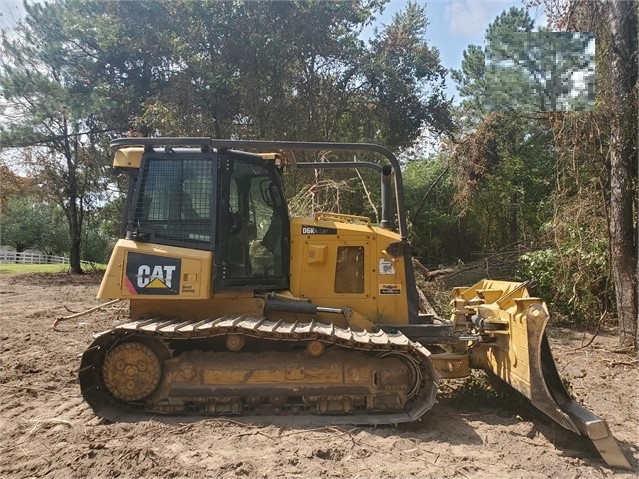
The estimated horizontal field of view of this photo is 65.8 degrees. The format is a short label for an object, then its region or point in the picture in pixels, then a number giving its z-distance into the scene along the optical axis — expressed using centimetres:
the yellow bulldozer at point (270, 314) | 439
